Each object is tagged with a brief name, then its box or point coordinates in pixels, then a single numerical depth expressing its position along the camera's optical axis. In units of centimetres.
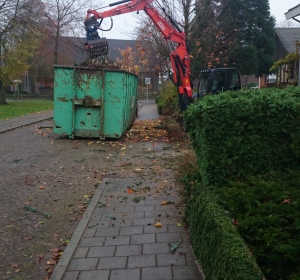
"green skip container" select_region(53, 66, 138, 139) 893
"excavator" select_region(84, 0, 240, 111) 1025
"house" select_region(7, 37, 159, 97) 3627
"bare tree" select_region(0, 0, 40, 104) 2380
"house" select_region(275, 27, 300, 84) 1282
